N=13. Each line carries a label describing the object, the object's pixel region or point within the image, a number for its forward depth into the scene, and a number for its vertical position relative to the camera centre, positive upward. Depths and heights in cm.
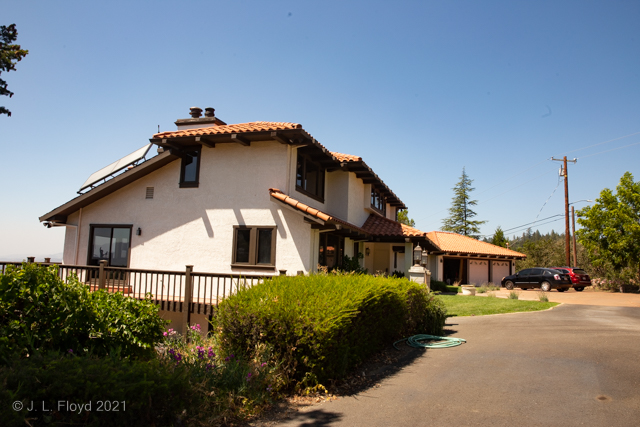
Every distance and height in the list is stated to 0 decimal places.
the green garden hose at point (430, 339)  902 -165
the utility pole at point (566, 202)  3309 +517
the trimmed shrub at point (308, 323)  579 -88
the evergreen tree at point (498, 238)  4866 +323
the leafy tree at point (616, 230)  2817 +270
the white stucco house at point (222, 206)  1388 +183
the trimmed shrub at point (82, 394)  350 -116
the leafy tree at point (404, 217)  4925 +533
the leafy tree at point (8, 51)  884 +416
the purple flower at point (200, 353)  583 -130
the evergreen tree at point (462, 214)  6050 +729
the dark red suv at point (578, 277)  2811 -53
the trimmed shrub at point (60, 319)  480 -77
